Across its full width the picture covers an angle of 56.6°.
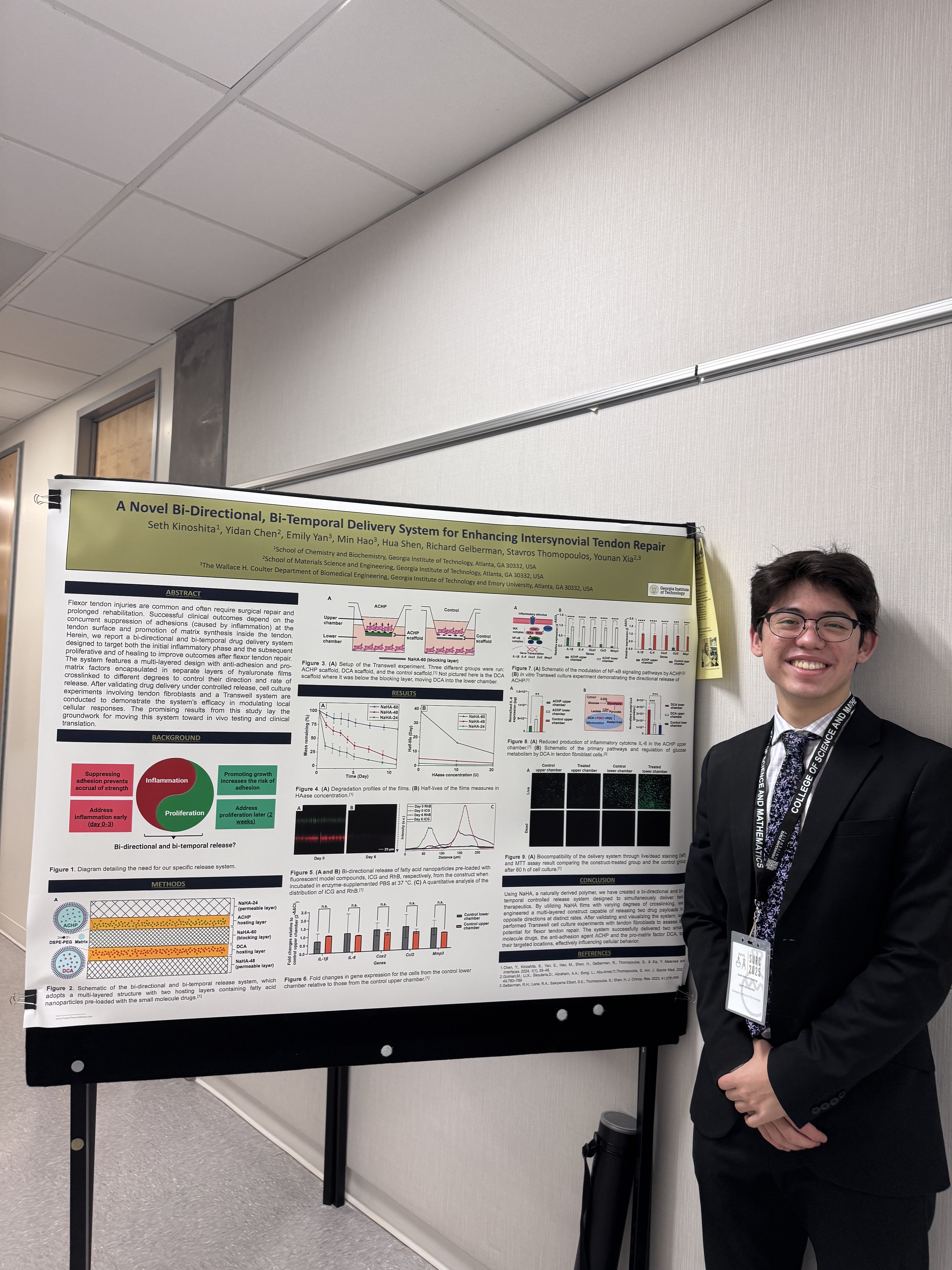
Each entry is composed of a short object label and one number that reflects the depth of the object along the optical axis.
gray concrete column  3.71
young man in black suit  1.43
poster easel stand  1.70
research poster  1.71
